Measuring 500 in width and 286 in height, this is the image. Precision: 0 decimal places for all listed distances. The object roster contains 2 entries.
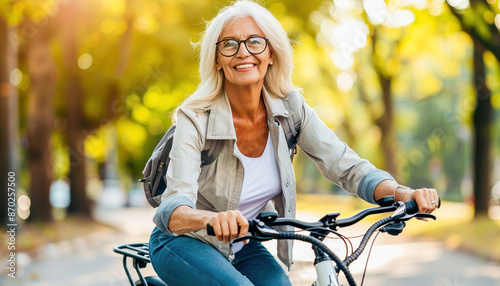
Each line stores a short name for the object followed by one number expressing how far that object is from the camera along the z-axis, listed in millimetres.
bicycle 2236
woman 2768
